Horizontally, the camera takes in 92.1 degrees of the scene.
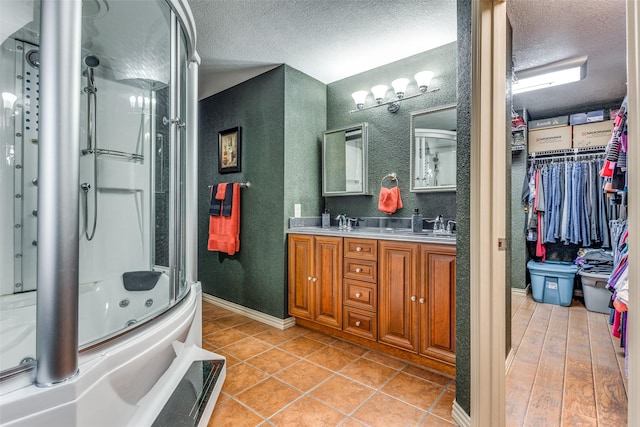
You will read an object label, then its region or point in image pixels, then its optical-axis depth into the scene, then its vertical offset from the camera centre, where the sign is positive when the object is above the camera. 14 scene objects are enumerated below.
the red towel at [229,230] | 3.13 -0.17
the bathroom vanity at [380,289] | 1.91 -0.55
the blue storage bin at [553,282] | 3.33 -0.75
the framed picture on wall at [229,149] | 3.20 +0.69
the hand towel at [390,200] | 2.63 +0.12
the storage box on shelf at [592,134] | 3.51 +0.93
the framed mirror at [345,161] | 2.87 +0.51
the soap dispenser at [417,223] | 2.46 -0.07
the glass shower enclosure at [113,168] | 1.52 +0.28
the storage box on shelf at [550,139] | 3.74 +0.94
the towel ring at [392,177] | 2.69 +0.32
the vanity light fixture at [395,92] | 2.48 +1.06
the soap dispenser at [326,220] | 3.05 -0.06
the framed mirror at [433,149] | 2.38 +0.52
